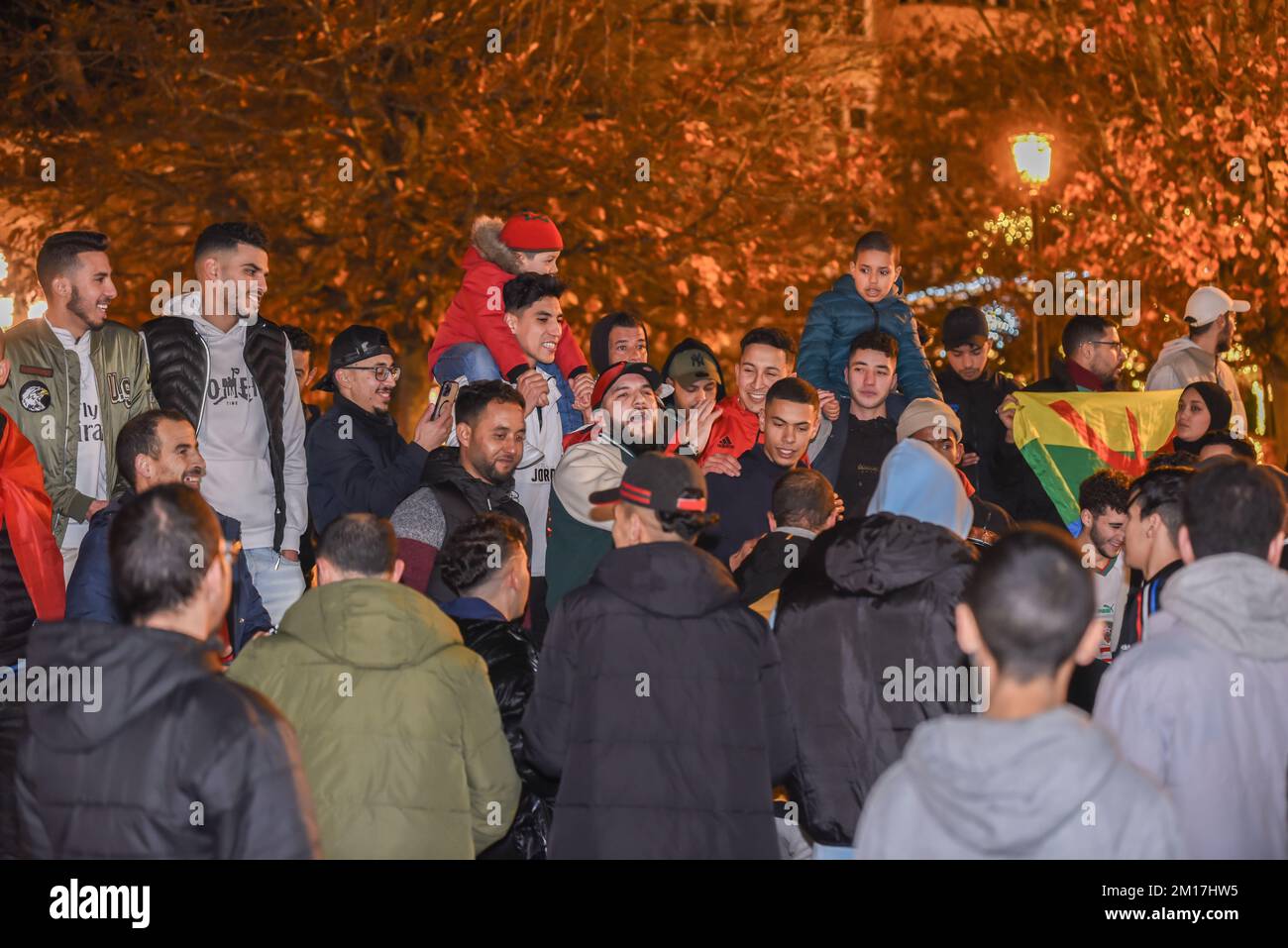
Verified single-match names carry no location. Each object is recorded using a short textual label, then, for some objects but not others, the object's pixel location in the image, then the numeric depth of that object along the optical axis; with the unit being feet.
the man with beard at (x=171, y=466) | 23.38
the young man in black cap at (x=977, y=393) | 35.06
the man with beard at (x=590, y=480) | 27.58
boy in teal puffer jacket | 33.35
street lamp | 59.36
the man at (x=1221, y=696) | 16.44
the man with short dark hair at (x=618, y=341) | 34.94
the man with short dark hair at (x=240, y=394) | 27.78
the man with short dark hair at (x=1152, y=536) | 21.93
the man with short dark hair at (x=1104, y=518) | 29.04
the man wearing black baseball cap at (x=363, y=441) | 28.89
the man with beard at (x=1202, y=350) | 37.01
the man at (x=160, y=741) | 13.01
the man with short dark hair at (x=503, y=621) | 20.54
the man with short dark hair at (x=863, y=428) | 31.50
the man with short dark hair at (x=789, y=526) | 24.61
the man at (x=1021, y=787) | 12.32
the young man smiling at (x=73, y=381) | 26.27
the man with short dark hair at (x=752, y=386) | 32.65
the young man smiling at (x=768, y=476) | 29.66
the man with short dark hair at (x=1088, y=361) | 36.73
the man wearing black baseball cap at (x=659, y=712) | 17.98
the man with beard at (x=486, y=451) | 27.22
